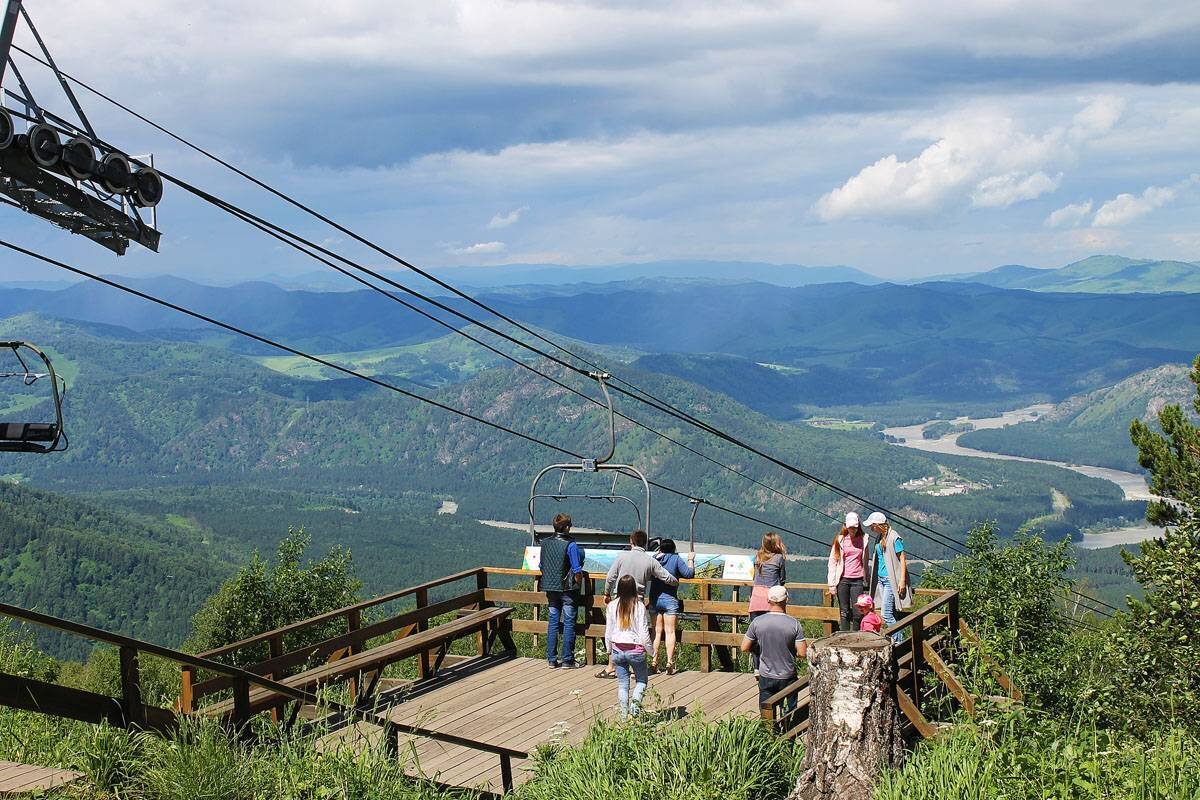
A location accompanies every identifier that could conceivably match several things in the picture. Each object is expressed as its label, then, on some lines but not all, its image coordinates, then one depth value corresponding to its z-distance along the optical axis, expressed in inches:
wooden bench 468.8
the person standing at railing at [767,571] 516.1
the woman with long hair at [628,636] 471.8
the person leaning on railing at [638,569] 525.7
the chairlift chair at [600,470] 748.6
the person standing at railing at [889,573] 527.8
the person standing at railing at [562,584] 585.9
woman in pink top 536.4
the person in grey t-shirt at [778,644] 446.0
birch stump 336.5
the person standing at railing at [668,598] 552.1
